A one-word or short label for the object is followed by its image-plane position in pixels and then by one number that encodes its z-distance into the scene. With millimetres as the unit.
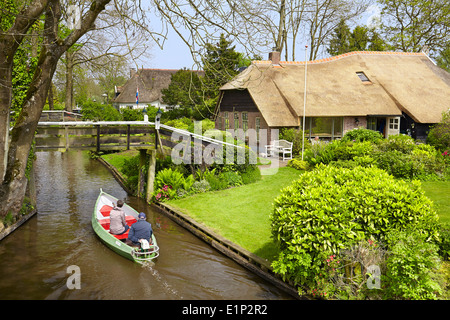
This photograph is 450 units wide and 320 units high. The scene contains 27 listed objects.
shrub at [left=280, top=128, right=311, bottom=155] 24891
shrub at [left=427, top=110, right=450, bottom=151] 22375
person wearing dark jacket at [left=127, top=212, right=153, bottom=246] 11945
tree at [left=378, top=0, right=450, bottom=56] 40125
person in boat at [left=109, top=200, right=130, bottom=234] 13047
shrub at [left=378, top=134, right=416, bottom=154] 19938
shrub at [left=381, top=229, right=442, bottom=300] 7735
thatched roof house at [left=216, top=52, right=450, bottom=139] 26812
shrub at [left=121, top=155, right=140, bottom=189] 21533
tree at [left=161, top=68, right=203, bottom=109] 43656
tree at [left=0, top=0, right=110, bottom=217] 11773
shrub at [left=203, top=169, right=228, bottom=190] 18766
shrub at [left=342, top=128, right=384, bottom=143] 23438
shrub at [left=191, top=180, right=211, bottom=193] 18530
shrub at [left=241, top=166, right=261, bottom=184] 19631
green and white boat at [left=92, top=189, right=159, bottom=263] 11602
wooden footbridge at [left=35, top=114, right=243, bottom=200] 17266
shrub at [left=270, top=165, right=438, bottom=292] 8789
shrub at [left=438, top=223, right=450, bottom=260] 9375
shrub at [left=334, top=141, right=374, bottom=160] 20016
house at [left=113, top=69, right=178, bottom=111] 64188
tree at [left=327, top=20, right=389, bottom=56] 47094
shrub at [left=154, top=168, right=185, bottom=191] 18531
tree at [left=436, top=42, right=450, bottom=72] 62738
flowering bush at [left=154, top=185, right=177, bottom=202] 18188
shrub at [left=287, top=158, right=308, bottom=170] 21703
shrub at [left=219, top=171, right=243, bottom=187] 19219
